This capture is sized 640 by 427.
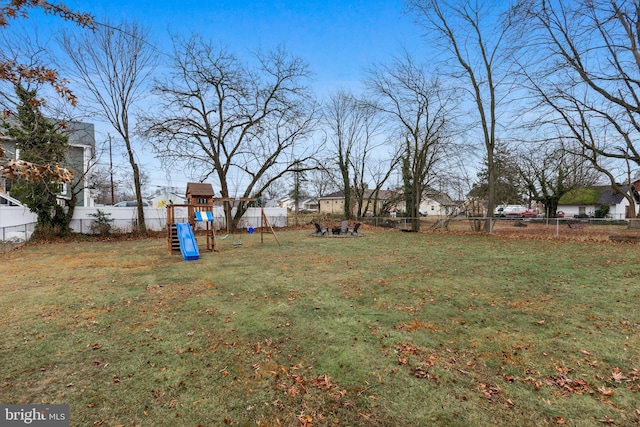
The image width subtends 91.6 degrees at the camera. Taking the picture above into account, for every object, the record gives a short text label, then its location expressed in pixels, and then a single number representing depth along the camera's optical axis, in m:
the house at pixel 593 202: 40.06
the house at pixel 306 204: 81.45
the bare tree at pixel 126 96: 16.97
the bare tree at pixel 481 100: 18.45
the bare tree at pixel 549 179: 28.31
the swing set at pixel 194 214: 11.65
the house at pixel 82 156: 17.03
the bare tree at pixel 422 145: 22.03
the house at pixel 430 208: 65.25
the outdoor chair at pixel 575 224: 21.10
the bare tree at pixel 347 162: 29.42
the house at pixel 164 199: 29.83
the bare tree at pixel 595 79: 13.07
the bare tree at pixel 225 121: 19.00
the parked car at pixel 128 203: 28.37
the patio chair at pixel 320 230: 18.61
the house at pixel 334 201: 60.19
